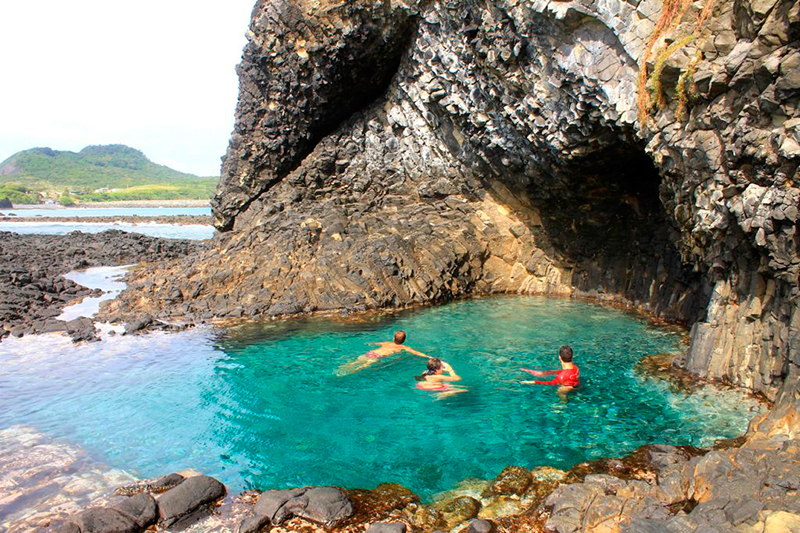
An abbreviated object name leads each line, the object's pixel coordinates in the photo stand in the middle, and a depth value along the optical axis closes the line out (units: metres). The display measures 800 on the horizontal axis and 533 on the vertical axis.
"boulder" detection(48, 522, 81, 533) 8.11
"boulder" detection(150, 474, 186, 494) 9.72
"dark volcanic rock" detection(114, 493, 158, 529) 8.63
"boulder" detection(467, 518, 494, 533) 7.99
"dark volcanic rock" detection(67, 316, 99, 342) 19.89
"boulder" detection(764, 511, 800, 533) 6.05
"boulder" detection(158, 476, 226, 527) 8.88
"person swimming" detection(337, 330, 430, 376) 16.11
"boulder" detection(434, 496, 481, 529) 8.60
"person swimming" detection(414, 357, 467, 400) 14.15
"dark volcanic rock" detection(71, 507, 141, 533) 8.28
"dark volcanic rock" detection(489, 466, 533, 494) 9.32
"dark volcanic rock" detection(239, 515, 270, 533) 8.38
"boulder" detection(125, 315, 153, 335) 20.67
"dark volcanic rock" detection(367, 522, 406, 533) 8.14
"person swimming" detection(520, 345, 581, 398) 14.01
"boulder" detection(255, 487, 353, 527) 8.68
